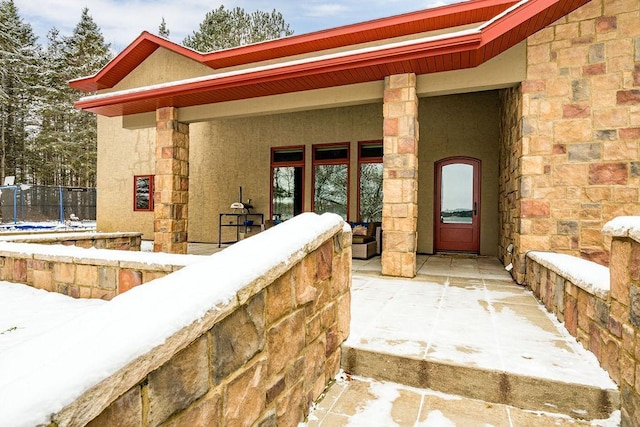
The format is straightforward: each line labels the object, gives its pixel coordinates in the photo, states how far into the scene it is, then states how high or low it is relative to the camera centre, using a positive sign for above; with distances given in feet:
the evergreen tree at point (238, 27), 65.31 +32.60
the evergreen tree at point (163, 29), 97.54 +47.73
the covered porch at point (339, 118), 16.38 +6.00
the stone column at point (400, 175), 16.87 +1.41
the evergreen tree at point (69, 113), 85.40 +21.70
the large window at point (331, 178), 30.55 +2.25
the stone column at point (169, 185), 23.89 +1.19
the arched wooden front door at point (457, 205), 26.96 +0.03
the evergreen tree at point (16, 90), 83.46 +26.71
